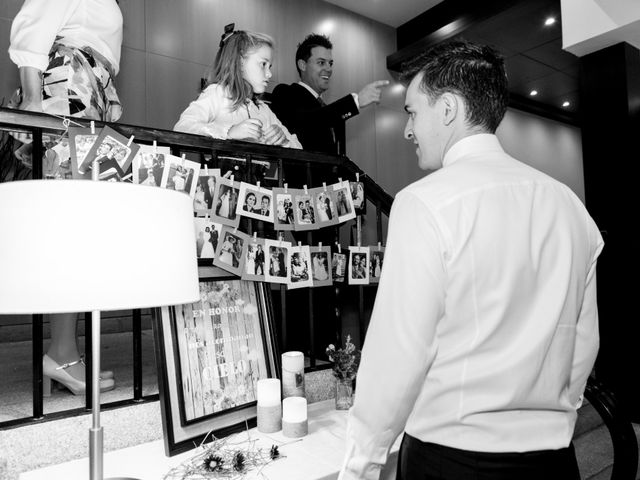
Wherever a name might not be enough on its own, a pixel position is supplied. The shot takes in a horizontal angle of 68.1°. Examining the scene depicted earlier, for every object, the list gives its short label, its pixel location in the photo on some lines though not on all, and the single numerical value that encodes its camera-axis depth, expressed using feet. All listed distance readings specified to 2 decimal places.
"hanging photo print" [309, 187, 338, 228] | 6.37
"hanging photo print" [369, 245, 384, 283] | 7.02
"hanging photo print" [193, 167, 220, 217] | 5.25
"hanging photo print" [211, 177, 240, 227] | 5.36
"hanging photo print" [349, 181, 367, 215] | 6.91
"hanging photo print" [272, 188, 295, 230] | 5.94
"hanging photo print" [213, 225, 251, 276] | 5.27
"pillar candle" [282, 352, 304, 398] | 5.32
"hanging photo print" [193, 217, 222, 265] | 5.32
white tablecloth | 4.03
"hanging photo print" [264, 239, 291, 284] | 5.71
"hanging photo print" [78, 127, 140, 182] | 4.59
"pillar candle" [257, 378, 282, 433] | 4.92
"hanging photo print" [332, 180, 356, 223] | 6.63
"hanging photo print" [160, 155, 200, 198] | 4.99
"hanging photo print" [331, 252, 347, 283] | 6.66
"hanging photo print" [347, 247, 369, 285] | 6.79
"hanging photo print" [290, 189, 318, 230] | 6.11
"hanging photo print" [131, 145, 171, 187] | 4.85
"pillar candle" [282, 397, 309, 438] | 4.86
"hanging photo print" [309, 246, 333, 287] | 6.31
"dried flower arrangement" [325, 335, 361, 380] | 5.93
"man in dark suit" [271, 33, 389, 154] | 8.89
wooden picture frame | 4.46
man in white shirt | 2.82
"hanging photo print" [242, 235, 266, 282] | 5.47
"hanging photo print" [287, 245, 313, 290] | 6.01
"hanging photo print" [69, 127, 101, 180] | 4.50
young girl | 6.63
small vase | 5.89
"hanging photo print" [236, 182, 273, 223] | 5.59
